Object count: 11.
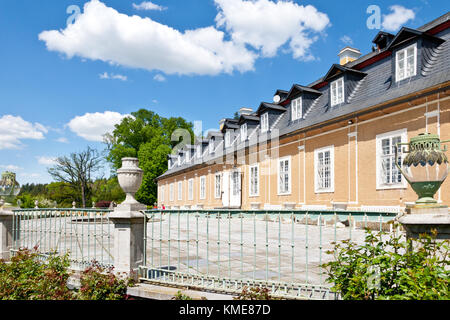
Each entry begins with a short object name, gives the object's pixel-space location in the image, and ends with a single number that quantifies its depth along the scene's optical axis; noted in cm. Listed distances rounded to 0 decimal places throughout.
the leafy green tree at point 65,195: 4184
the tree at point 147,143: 4294
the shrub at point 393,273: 278
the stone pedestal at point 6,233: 753
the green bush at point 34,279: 463
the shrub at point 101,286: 443
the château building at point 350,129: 1199
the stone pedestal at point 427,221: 332
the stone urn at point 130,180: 510
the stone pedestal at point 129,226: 502
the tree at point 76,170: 4097
